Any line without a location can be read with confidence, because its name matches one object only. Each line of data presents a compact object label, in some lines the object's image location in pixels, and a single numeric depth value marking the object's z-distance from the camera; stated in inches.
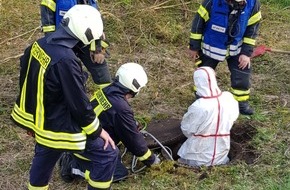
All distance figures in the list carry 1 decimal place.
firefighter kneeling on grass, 178.4
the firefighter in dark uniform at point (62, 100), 141.3
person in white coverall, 191.8
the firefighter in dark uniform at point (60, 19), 197.2
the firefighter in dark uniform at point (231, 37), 218.8
